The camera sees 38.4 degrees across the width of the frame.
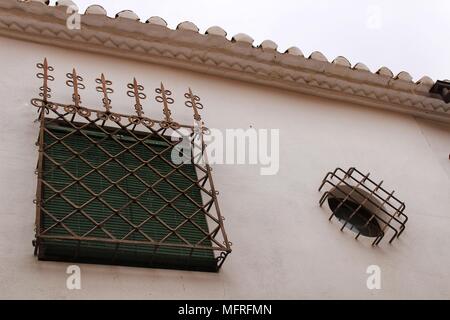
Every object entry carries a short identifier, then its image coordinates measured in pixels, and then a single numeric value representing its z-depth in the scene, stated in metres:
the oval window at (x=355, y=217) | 4.86
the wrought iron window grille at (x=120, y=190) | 3.72
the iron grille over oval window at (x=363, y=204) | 4.88
